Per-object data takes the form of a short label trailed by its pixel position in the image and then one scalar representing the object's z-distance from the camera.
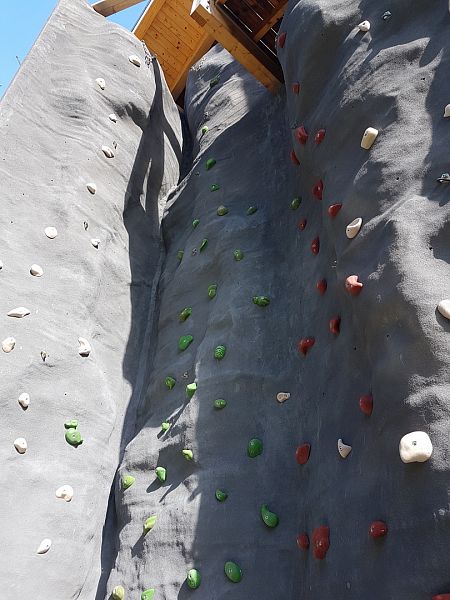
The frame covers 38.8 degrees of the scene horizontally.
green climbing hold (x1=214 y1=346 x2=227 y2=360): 2.46
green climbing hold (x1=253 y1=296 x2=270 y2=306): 2.57
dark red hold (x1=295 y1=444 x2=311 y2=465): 2.00
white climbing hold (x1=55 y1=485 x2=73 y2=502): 2.20
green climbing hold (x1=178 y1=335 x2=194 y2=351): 2.72
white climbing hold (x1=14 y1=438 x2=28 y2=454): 2.16
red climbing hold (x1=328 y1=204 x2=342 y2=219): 2.10
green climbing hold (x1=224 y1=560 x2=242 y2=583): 1.90
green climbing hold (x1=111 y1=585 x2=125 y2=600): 2.08
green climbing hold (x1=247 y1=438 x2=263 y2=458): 2.16
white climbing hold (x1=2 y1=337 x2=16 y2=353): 2.30
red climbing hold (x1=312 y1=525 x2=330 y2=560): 1.69
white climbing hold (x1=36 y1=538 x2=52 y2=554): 2.04
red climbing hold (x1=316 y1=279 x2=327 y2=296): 2.25
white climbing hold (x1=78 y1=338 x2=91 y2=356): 2.60
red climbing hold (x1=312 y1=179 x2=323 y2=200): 2.40
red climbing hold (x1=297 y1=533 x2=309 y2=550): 1.83
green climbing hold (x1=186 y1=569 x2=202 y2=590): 1.95
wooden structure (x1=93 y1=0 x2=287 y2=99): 3.33
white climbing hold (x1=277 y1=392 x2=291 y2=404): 2.25
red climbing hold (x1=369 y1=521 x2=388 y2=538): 1.46
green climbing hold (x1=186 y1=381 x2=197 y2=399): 2.44
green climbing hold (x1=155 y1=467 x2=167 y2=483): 2.30
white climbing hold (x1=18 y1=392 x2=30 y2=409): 2.25
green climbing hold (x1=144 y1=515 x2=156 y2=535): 2.17
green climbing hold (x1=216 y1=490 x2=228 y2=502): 2.09
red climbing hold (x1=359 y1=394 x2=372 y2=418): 1.68
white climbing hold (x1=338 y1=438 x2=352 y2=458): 1.75
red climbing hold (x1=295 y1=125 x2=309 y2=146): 2.53
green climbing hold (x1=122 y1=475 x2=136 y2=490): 2.37
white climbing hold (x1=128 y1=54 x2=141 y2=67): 4.06
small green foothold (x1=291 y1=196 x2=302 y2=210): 2.77
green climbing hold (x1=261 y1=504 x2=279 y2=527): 1.97
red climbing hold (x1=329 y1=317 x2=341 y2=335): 2.05
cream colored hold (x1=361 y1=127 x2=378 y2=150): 2.04
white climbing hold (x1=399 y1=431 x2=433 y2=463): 1.38
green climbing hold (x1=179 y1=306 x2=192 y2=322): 2.87
